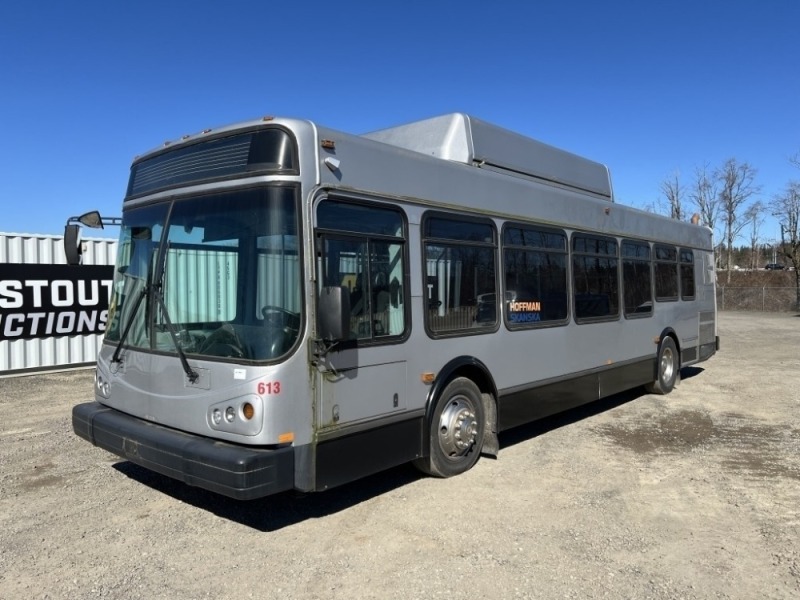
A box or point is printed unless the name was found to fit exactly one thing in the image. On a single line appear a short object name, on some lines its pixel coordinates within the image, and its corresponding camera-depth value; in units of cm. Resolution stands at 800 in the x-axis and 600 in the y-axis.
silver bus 420
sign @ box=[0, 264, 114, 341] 1181
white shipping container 1183
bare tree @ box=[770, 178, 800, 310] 4010
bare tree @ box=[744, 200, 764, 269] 5350
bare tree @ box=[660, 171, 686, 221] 5312
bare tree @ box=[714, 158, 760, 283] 5297
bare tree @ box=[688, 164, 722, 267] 5378
